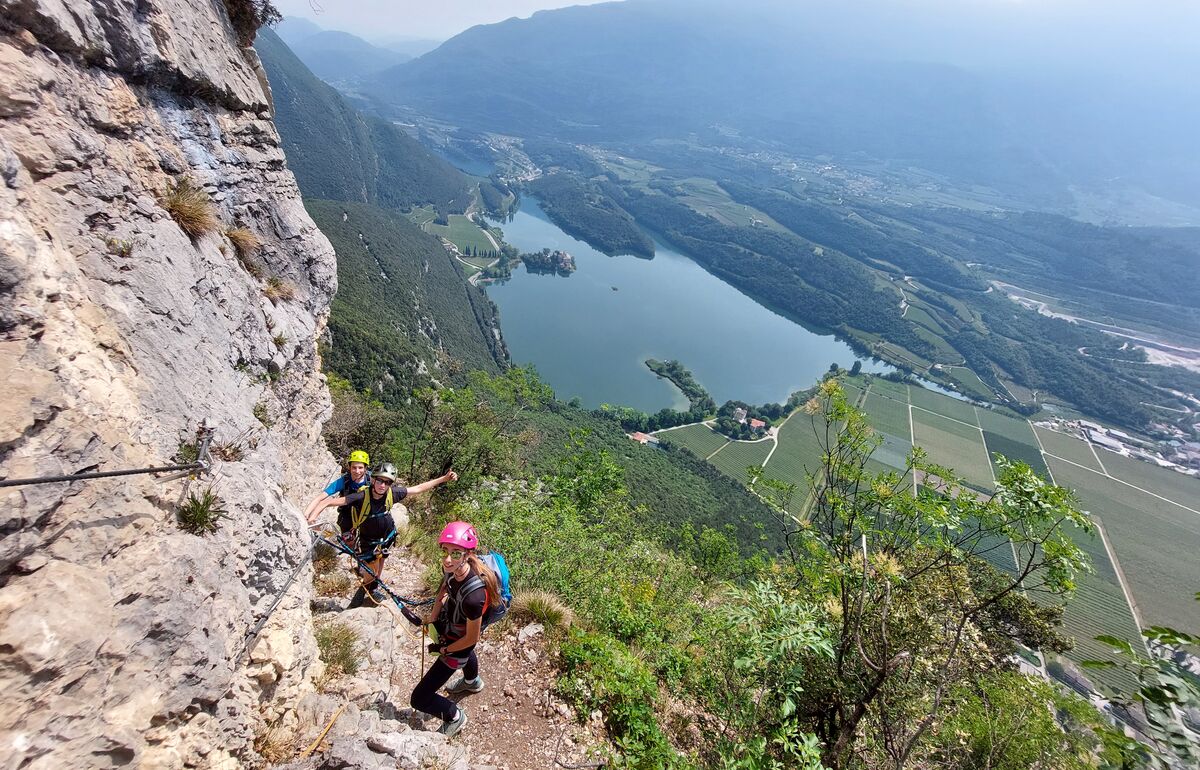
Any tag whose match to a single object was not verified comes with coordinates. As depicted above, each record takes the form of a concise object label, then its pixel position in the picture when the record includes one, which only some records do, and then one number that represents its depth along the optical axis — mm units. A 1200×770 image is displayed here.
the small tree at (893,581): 4254
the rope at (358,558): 4543
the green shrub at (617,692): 4637
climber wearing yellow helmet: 5348
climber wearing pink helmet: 3957
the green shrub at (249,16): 7254
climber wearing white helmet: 5375
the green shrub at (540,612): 6152
